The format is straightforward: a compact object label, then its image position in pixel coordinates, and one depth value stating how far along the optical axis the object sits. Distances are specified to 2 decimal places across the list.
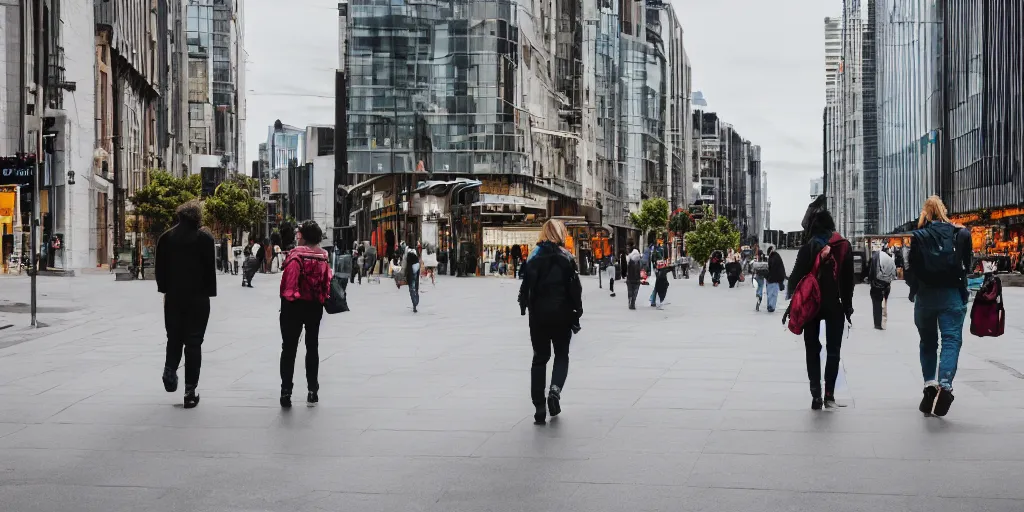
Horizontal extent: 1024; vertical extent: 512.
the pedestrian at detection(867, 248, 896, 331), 20.12
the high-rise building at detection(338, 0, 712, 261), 72.75
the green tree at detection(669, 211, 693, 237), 93.00
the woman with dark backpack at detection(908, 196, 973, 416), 9.16
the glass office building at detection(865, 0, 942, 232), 98.19
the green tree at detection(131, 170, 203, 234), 74.31
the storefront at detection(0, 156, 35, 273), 43.59
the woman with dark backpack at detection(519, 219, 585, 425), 9.00
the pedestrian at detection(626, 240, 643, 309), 28.26
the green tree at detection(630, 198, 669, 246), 96.66
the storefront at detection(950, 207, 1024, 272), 74.81
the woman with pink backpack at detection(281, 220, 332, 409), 9.92
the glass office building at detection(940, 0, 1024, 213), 73.44
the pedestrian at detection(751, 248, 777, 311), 26.81
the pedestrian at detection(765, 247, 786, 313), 25.81
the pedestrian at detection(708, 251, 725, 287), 45.88
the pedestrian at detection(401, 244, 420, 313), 25.92
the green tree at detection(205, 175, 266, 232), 85.94
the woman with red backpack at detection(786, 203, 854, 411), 9.59
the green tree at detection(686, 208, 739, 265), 64.56
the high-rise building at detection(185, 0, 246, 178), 143.88
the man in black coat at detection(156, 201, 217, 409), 9.89
